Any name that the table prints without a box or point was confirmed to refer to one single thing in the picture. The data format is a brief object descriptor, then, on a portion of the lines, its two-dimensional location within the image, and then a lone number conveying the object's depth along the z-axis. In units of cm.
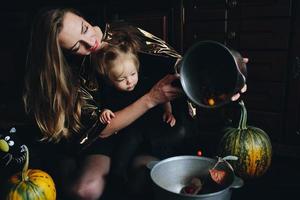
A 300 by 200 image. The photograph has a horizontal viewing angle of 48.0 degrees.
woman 112
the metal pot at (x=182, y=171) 98
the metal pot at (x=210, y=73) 96
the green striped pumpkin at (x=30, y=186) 106
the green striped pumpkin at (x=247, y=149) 125
